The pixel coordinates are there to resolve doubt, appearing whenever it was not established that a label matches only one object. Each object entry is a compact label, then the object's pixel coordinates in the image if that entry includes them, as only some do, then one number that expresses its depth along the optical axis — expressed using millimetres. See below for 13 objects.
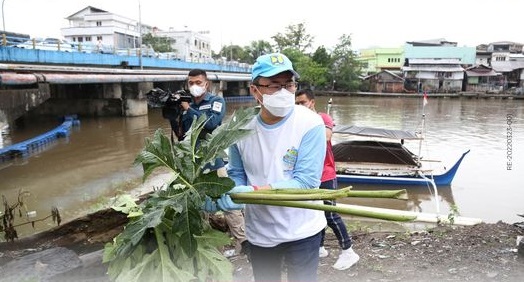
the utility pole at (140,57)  25772
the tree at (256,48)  60238
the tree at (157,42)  51219
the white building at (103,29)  45406
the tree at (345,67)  48938
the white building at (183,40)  58031
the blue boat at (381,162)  9914
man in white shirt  1876
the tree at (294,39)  58281
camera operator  3862
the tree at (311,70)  47938
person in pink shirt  3664
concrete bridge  10166
